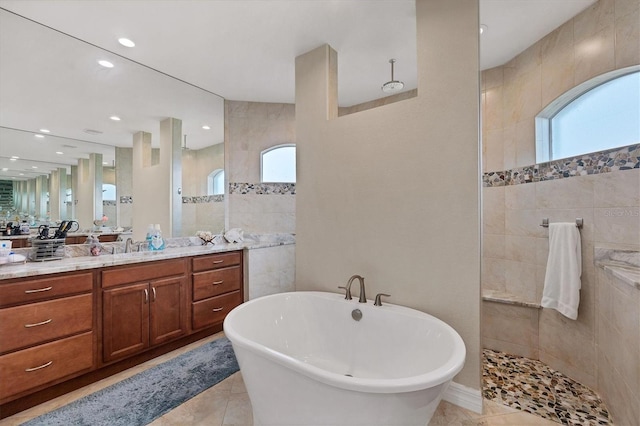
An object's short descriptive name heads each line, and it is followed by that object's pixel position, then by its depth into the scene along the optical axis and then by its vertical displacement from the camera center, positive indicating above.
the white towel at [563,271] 1.98 -0.42
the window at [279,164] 3.68 +0.68
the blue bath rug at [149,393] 1.65 -1.19
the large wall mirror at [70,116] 2.11 +0.90
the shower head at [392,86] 2.80 +1.30
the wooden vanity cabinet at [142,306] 2.08 -0.73
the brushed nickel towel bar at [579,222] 2.01 -0.06
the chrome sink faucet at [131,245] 2.58 -0.27
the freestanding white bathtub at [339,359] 1.11 -0.76
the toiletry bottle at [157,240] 2.70 -0.24
